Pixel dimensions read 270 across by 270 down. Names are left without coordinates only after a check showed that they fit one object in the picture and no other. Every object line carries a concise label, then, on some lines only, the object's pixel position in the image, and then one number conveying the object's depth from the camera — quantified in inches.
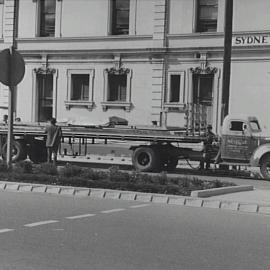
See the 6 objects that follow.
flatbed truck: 797.2
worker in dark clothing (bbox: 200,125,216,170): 822.5
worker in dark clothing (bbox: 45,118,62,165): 841.7
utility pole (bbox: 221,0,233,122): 848.3
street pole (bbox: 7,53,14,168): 646.5
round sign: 626.8
